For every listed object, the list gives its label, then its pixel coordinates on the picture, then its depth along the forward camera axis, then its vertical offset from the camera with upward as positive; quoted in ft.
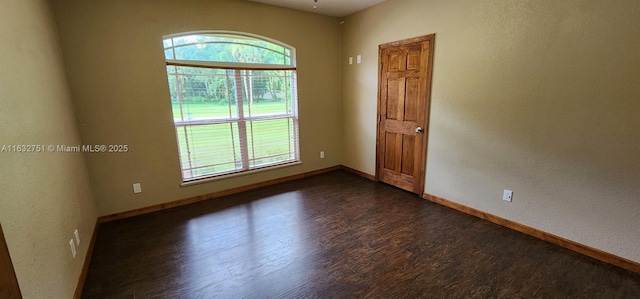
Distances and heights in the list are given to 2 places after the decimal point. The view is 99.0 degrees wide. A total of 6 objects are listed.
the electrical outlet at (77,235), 6.75 -3.41
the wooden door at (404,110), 10.91 -0.81
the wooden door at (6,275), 3.72 -2.39
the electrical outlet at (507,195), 8.99 -3.47
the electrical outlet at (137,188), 10.20 -3.37
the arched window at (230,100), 10.73 -0.27
